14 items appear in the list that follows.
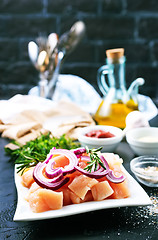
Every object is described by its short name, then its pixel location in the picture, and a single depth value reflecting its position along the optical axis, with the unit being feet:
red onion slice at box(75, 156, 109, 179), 2.93
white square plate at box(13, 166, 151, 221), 2.59
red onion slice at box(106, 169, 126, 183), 3.00
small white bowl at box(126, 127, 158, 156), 4.22
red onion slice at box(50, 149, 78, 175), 2.98
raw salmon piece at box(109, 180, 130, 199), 2.88
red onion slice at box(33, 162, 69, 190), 2.88
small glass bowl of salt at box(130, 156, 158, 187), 3.43
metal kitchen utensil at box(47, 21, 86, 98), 6.61
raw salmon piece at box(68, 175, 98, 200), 2.80
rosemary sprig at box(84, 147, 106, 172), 2.98
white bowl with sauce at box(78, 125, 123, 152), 4.35
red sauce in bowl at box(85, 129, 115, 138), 4.53
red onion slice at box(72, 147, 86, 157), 3.35
